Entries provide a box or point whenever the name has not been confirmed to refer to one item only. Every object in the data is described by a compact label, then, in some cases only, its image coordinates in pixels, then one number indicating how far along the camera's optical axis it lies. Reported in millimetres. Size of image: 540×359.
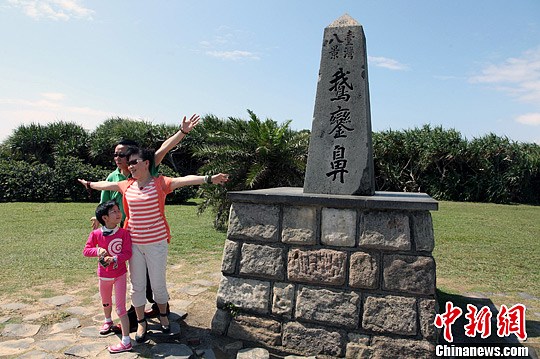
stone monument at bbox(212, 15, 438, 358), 3135
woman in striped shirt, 3271
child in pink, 3221
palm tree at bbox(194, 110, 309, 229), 8133
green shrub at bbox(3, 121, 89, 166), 16642
